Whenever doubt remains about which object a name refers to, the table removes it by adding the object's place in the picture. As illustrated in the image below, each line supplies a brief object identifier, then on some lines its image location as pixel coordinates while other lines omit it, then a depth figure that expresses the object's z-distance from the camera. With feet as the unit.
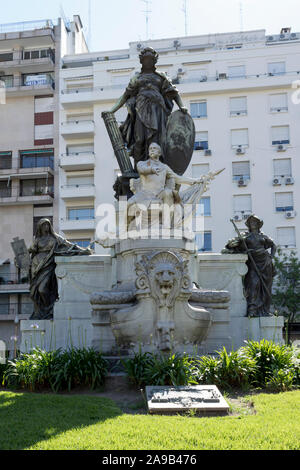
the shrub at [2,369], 27.81
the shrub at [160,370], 24.07
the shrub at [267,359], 25.57
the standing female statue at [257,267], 37.78
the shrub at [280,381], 24.72
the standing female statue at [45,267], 38.45
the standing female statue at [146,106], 42.27
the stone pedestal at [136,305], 28.86
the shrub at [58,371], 25.38
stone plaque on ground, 20.42
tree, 107.45
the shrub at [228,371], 24.88
